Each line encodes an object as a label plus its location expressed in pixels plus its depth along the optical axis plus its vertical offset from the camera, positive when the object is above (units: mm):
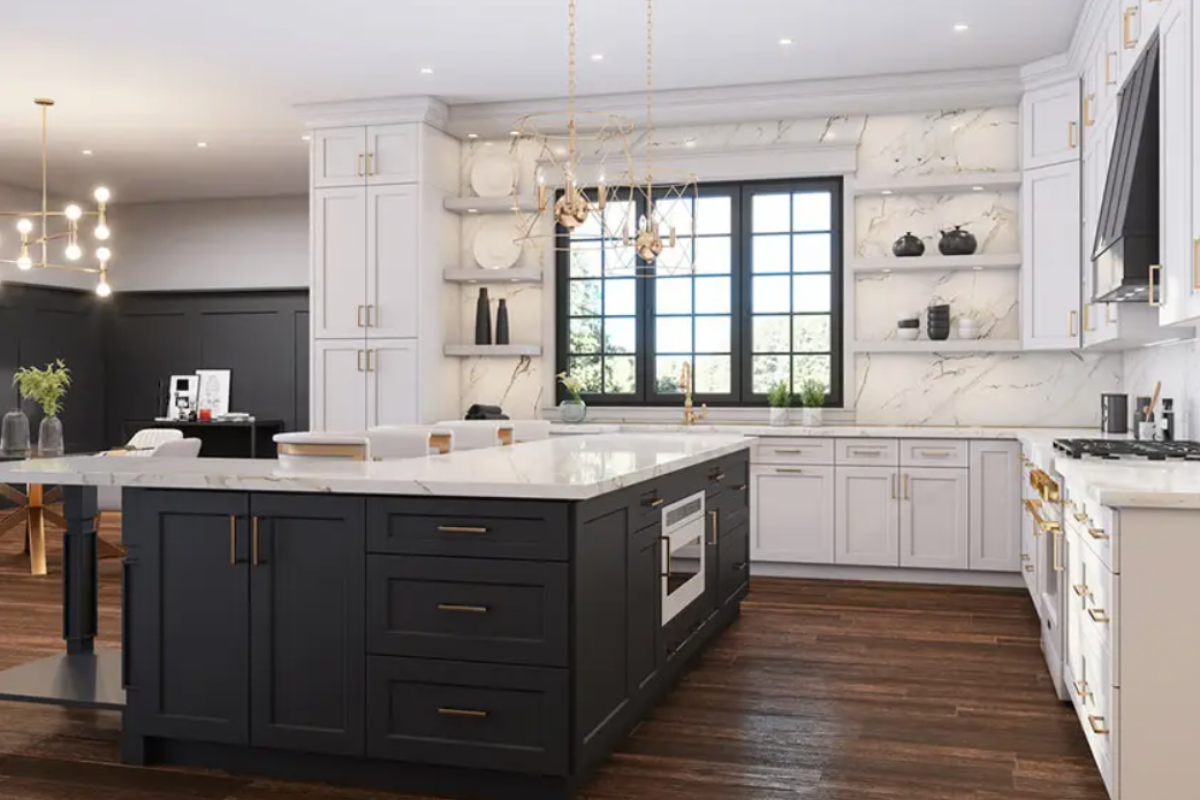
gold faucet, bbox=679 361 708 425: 7191 -55
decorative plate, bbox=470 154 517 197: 7555 +1417
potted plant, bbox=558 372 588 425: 7289 -76
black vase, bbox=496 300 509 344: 7547 +448
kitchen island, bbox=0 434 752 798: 3002 -600
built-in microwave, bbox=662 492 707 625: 3949 -569
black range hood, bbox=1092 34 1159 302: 3922 +700
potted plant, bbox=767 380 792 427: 6934 -46
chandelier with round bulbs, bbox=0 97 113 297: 6376 +922
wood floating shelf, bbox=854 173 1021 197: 6539 +1197
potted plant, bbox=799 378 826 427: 6852 -45
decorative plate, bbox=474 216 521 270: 7574 +966
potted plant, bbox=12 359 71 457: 6906 -13
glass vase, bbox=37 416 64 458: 6871 -252
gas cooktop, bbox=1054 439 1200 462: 3711 -175
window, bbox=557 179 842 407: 7148 +577
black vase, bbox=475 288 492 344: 7562 +474
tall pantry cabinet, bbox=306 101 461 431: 7180 +806
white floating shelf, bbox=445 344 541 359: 7457 +289
